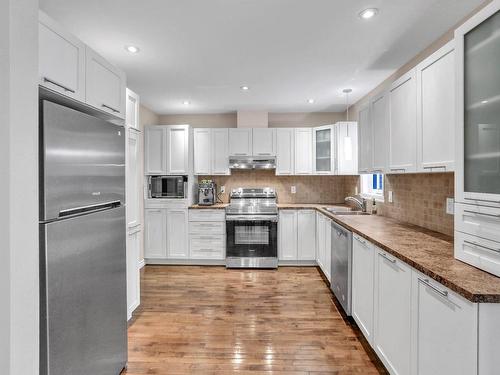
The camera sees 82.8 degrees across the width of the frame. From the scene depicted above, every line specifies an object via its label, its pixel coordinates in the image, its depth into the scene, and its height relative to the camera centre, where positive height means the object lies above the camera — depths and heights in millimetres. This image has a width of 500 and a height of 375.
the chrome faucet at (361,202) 3618 -243
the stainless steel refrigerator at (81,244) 1283 -319
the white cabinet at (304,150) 4613 +550
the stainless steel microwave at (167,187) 4410 -48
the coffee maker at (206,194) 4520 -161
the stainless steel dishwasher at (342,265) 2588 -800
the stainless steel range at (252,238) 4238 -811
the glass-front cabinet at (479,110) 1226 +345
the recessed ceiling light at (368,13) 1931 +1183
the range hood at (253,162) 4582 +354
